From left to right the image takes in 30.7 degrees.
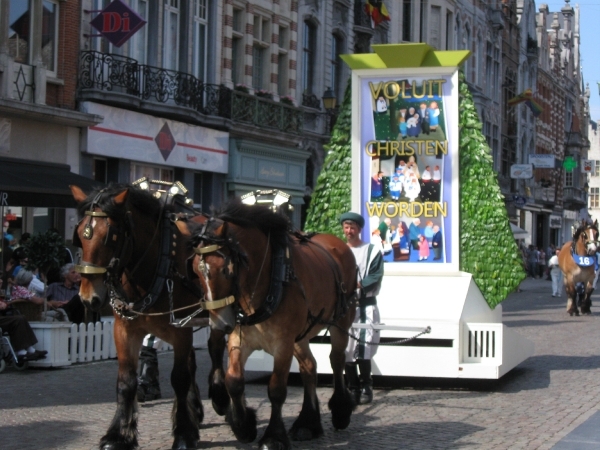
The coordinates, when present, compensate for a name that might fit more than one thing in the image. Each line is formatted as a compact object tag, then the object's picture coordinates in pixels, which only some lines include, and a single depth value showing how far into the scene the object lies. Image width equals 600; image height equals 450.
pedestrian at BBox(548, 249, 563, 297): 33.22
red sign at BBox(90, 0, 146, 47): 21.95
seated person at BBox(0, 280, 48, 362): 12.69
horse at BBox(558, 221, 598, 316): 24.75
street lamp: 29.81
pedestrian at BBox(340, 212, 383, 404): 10.34
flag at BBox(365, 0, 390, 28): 37.72
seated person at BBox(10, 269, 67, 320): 13.55
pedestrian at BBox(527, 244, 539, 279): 51.06
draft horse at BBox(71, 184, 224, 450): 7.59
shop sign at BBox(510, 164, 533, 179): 50.19
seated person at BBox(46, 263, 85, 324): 14.61
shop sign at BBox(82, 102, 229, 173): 23.11
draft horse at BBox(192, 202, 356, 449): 7.18
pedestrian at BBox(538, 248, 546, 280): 53.14
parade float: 12.75
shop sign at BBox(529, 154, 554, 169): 55.16
